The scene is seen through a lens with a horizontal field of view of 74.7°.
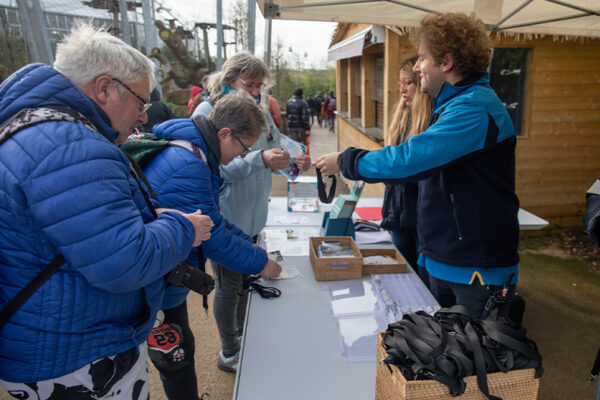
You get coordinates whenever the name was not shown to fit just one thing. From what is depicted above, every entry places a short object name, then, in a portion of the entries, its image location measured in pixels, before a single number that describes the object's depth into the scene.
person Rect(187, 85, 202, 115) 4.89
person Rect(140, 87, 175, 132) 4.99
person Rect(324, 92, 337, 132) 17.83
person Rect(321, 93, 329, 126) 19.00
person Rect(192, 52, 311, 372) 2.26
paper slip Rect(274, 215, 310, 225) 2.88
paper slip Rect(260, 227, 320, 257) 2.35
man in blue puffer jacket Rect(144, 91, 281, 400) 1.55
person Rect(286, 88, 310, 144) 10.84
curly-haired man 1.45
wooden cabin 4.73
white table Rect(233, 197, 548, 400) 1.24
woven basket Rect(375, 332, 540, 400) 0.85
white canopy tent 2.94
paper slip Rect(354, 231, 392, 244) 2.55
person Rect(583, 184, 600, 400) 1.39
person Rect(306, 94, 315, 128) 19.96
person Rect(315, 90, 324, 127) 19.97
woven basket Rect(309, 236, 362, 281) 1.93
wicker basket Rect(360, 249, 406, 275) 1.99
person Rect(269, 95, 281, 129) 5.31
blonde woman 2.22
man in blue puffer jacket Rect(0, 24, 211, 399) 0.91
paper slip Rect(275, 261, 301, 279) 1.99
